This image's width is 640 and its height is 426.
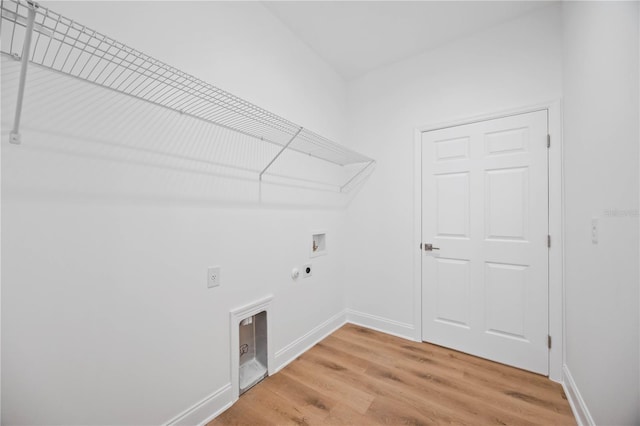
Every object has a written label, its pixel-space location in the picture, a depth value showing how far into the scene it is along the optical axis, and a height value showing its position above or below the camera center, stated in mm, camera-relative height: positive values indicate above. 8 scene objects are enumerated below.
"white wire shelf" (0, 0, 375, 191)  911 +593
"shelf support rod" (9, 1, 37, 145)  673 +445
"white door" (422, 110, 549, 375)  1922 -211
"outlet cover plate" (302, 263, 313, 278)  2236 -503
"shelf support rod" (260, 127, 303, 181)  1768 +313
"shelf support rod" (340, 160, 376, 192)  2693 +414
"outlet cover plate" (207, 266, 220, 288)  1515 -375
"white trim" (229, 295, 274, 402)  1624 -799
